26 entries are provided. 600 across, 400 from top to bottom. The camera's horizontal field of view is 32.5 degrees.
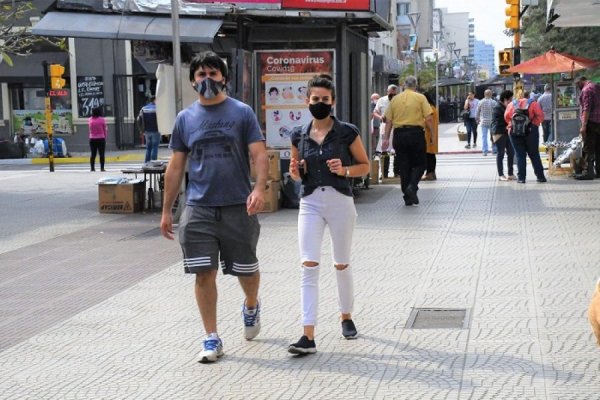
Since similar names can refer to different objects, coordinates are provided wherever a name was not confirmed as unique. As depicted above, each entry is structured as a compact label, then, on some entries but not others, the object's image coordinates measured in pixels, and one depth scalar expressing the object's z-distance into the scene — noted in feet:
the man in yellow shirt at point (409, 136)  48.52
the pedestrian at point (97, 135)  83.41
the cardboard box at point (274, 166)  48.32
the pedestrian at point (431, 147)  60.64
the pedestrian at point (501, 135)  61.52
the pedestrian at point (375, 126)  72.95
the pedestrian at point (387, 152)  63.87
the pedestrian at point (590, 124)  58.59
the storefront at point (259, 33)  48.21
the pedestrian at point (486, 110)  87.13
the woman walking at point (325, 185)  21.76
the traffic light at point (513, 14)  85.92
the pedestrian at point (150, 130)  77.00
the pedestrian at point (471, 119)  105.07
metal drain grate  23.63
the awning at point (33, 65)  126.11
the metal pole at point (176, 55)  43.69
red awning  70.69
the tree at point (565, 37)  136.36
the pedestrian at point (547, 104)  87.51
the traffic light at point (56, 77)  96.27
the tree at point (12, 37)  63.61
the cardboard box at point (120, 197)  50.44
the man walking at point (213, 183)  21.24
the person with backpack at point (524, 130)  58.18
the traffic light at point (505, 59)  88.84
